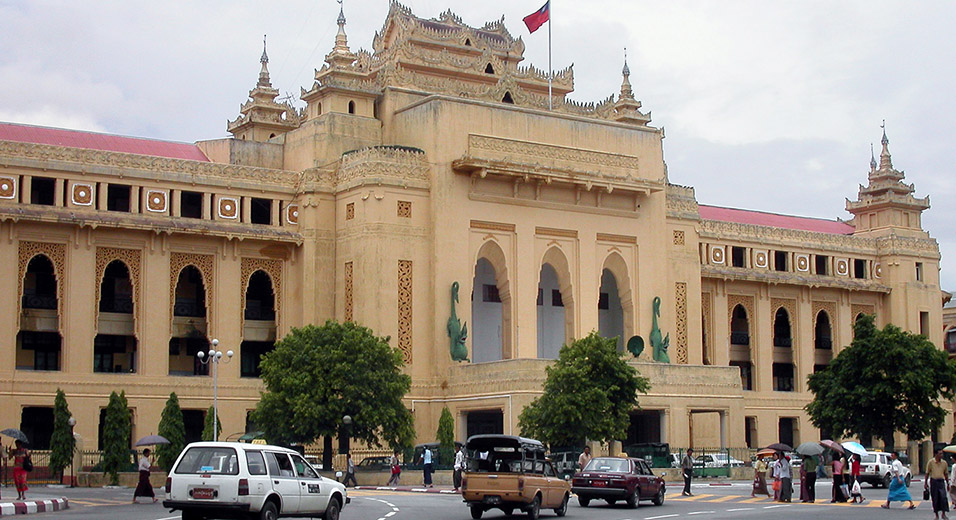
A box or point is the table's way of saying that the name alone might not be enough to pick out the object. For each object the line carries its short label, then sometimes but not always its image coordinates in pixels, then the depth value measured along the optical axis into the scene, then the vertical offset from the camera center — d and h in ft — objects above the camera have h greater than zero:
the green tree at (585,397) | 164.76 +4.76
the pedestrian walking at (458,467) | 145.38 -2.94
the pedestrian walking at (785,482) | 126.11 -3.95
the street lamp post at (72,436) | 153.49 +0.33
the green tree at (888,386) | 202.90 +7.33
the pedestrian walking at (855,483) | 125.29 -4.03
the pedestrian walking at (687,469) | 137.49 -3.06
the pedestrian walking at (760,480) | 135.03 -4.03
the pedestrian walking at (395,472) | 160.41 -3.77
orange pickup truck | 99.25 -2.78
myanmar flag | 209.67 +61.99
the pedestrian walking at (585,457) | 136.81 -1.87
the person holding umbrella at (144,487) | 119.34 -4.01
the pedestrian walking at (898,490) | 112.88 -4.23
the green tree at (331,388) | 163.53 +5.84
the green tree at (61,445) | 152.87 -0.59
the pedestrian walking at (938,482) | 98.58 -3.14
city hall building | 184.14 +26.54
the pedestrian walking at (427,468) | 156.87 -3.26
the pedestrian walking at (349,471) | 157.79 -3.59
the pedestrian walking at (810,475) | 126.93 -3.35
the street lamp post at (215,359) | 159.14 +9.75
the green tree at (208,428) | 170.05 +1.36
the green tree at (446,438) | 175.73 +0.05
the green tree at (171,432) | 160.25 +0.83
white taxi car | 79.71 -2.52
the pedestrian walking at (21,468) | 112.78 -2.27
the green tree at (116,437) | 153.48 +0.26
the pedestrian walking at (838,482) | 125.18 -3.94
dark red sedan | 116.26 -3.63
